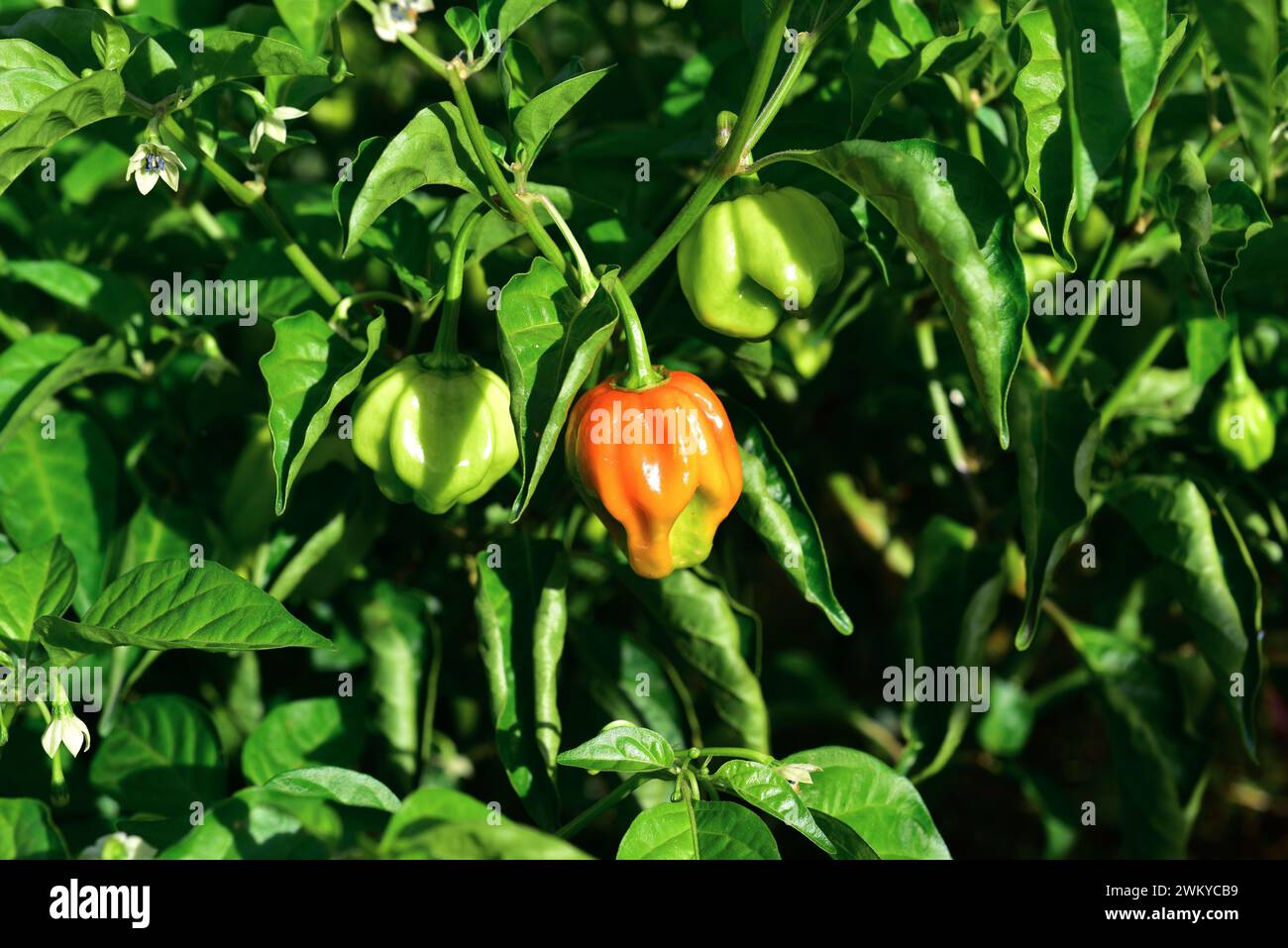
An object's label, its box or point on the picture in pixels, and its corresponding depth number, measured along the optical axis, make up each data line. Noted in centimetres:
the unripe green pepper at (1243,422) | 47
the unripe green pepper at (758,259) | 37
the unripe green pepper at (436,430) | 38
